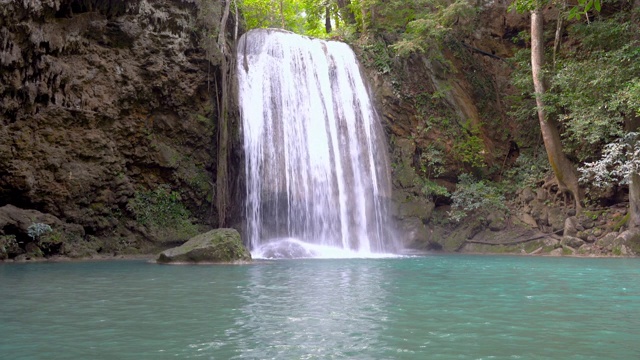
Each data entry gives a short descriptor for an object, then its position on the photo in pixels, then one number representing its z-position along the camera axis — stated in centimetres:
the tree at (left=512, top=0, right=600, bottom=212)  1455
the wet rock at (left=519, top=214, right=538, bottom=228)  1515
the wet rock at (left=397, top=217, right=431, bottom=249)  1545
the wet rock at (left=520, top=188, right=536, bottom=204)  1582
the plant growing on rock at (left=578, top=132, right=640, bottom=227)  1251
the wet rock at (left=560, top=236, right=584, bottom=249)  1352
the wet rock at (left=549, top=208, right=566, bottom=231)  1455
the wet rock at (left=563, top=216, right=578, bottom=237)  1391
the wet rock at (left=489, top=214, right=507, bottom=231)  1556
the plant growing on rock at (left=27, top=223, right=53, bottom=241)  1110
